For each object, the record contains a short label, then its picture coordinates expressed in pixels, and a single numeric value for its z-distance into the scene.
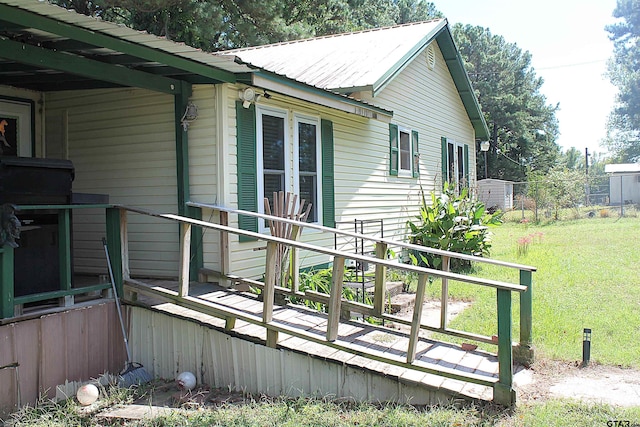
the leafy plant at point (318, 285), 6.69
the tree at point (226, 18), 18.08
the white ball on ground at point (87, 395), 4.57
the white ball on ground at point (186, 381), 5.04
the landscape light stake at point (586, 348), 5.22
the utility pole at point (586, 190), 26.36
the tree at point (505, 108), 43.06
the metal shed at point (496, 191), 33.91
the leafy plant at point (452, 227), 10.34
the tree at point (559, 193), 24.92
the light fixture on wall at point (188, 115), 6.25
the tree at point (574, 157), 76.19
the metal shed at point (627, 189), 35.84
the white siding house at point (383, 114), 8.94
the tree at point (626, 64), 44.94
